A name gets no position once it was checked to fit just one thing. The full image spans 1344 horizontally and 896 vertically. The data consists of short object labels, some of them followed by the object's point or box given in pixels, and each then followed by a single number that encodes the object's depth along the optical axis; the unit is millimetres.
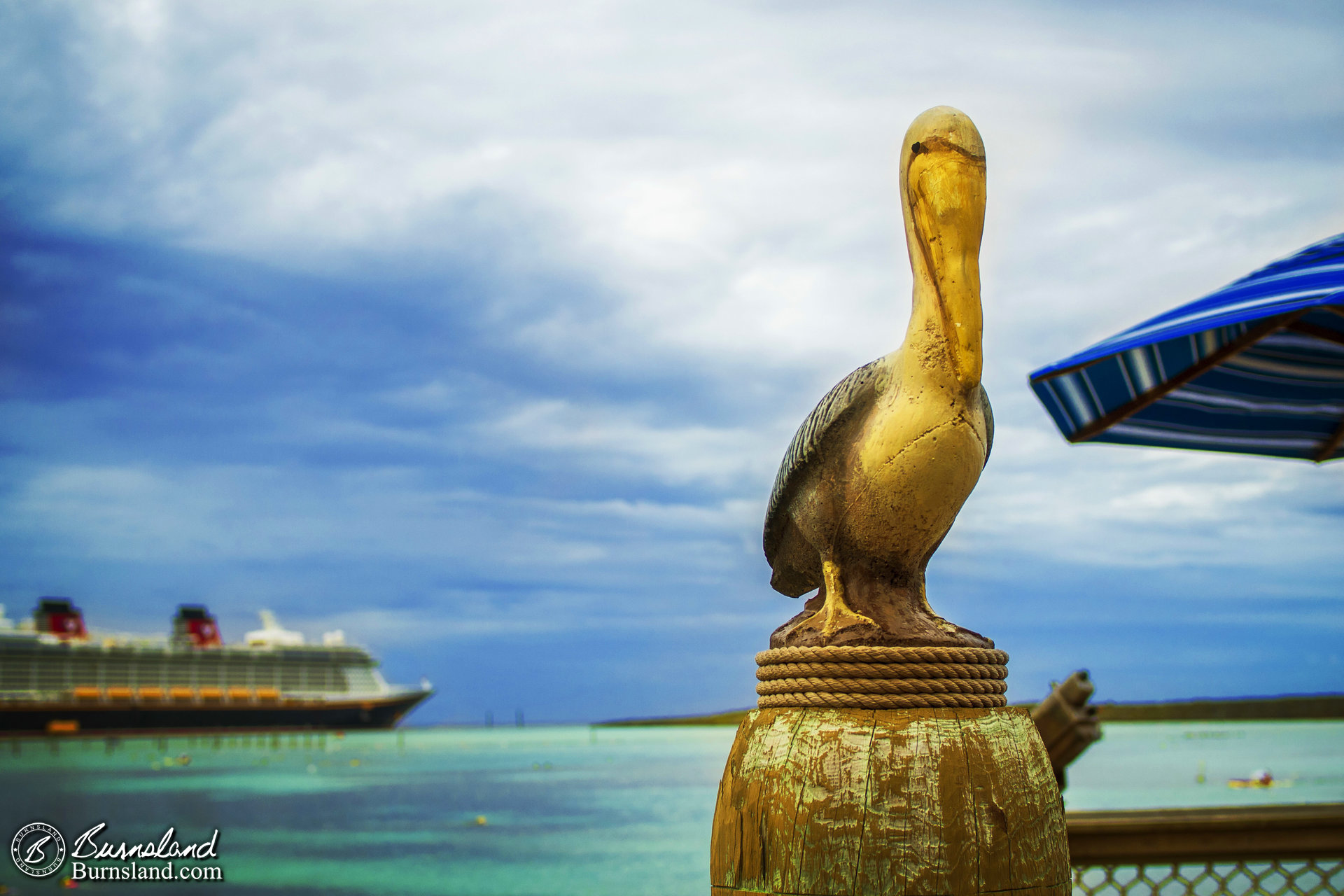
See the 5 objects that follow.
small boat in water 24498
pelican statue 2385
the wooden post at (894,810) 2055
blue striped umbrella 3689
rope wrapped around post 2232
